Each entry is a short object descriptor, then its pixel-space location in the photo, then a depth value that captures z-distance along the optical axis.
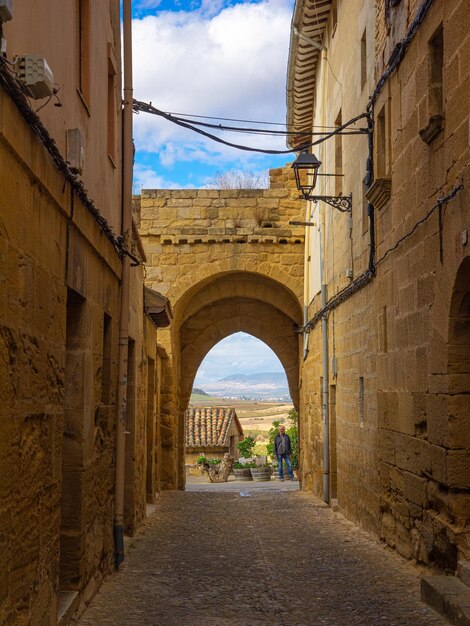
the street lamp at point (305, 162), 11.08
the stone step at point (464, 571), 5.72
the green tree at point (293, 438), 33.12
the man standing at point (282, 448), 22.92
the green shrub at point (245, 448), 40.19
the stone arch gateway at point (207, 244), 18.00
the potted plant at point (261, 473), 28.27
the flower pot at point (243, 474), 29.54
